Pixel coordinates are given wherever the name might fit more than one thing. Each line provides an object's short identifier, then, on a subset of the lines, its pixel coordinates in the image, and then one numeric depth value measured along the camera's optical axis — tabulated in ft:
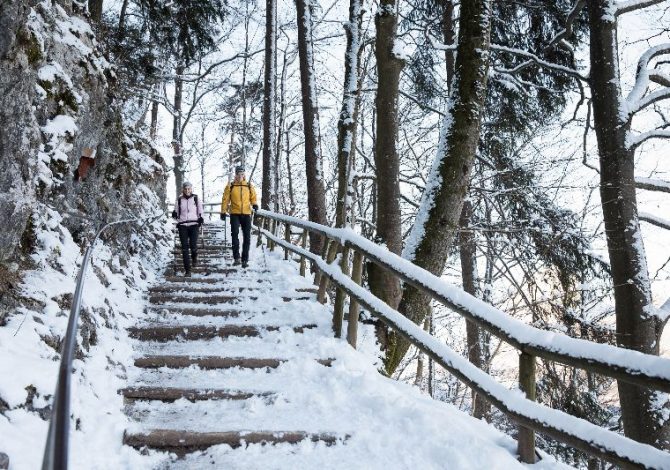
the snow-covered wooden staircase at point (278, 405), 10.80
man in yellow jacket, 32.94
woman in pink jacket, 29.99
